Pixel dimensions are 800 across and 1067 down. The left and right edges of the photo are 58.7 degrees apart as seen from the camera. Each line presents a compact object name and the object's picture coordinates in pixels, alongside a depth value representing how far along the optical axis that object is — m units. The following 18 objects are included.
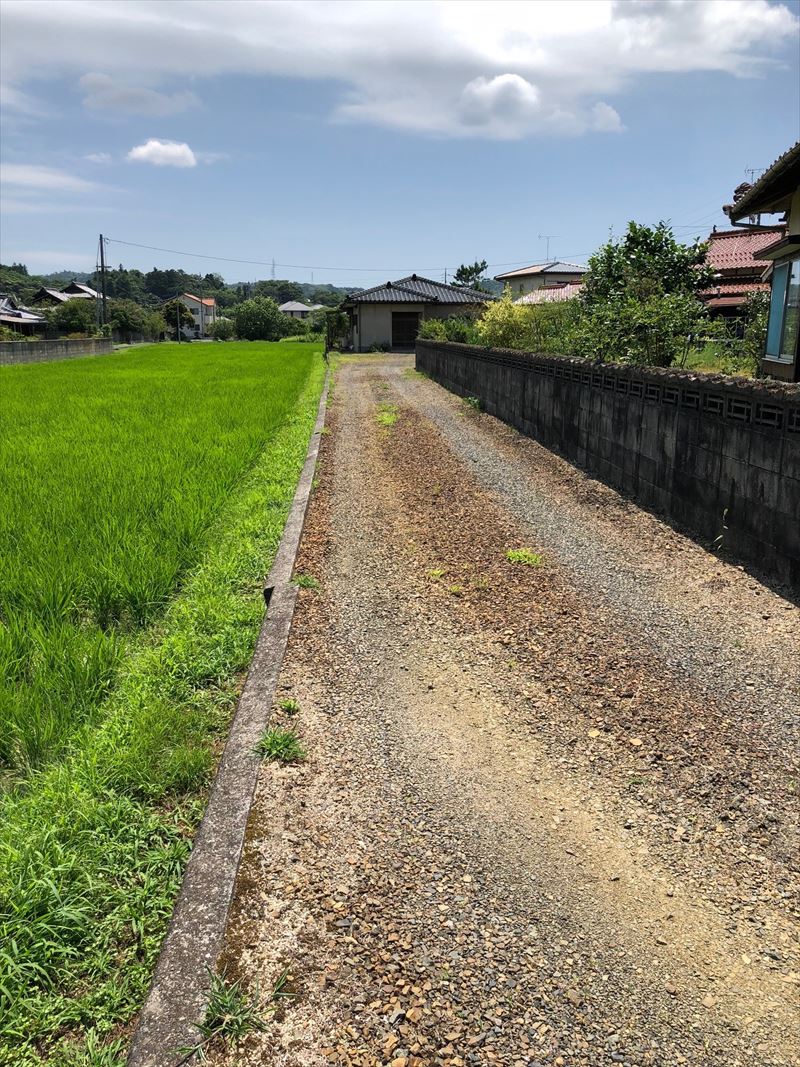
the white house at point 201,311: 98.66
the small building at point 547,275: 53.94
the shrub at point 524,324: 15.43
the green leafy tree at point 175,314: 76.69
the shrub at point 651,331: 9.16
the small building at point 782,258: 9.90
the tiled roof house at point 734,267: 20.56
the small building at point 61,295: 76.75
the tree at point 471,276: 65.56
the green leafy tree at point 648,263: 15.86
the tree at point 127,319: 65.00
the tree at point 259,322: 72.88
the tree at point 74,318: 57.56
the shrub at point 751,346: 11.70
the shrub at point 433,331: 29.36
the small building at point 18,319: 50.88
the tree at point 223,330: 77.25
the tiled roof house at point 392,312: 39.31
